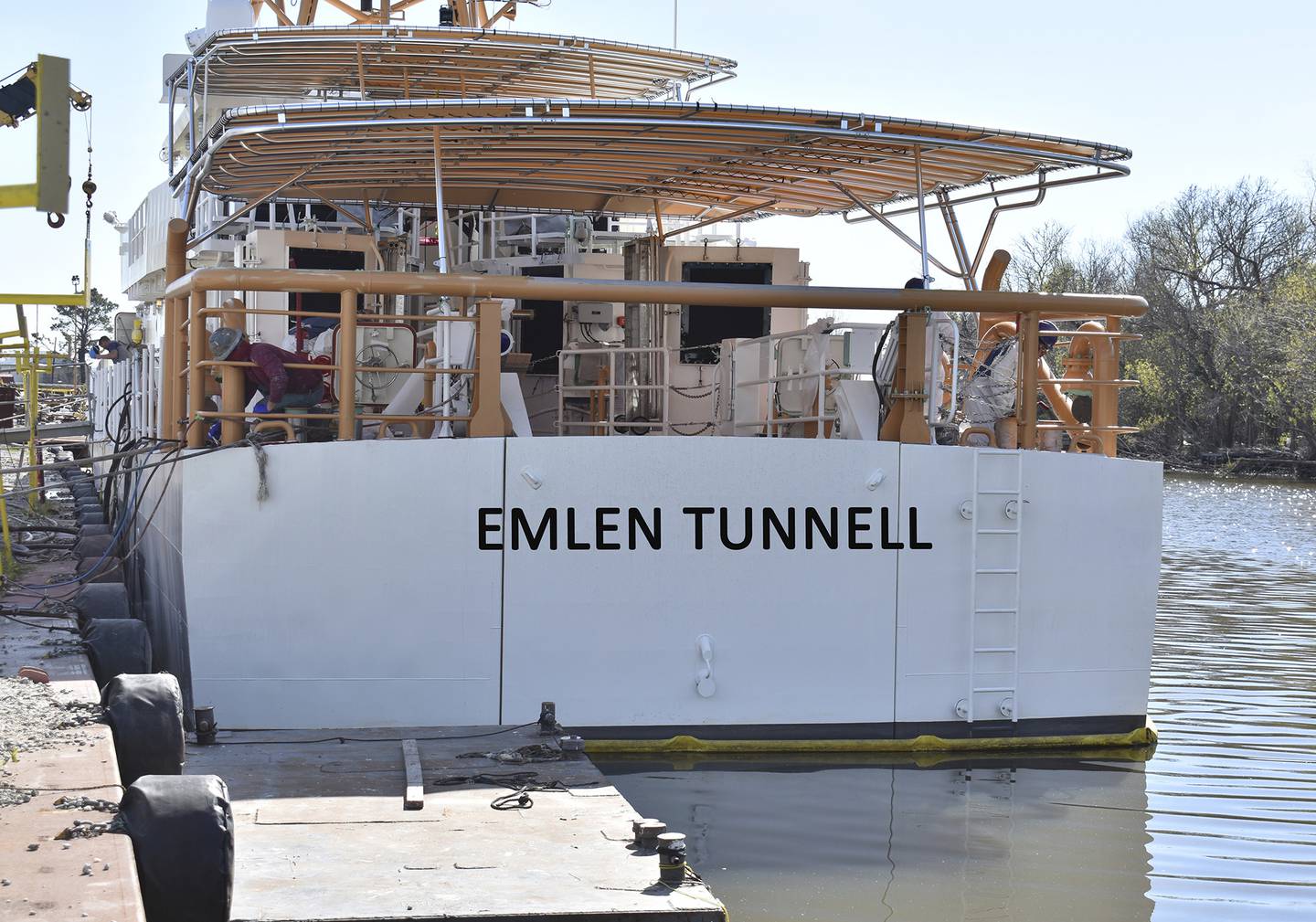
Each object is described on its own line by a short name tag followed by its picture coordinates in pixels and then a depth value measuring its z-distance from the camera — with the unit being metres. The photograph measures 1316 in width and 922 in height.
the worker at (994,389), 9.96
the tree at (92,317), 95.94
